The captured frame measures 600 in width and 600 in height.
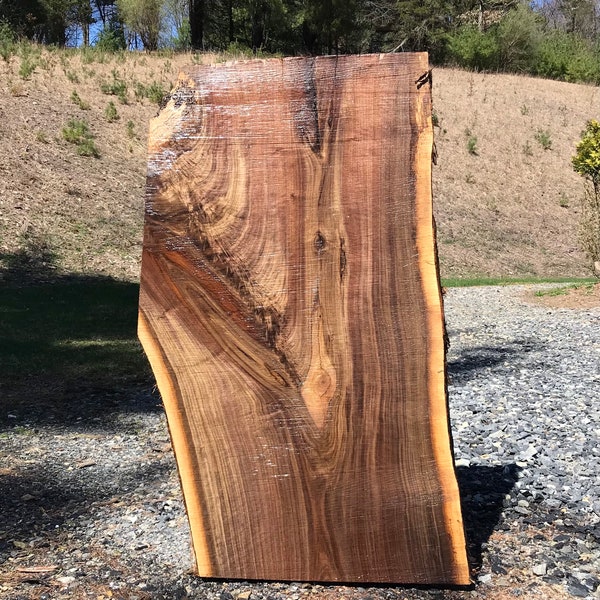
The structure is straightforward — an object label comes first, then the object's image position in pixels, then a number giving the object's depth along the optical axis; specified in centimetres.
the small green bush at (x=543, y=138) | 1966
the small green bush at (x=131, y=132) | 1489
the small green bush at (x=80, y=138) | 1370
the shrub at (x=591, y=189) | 945
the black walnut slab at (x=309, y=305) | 214
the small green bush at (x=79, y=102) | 1513
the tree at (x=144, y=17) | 2531
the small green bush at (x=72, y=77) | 1611
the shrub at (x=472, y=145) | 1869
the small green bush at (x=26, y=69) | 1542
